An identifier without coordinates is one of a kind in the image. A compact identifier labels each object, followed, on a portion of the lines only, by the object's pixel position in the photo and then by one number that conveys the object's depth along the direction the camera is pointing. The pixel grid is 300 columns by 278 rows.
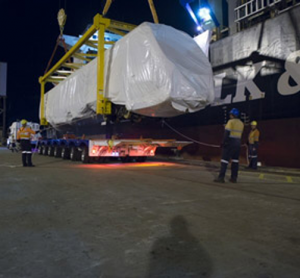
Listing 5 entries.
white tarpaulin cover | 6.33
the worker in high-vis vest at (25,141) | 9.48
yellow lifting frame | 8.16
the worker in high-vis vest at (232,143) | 6.31
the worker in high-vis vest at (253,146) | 9.29
